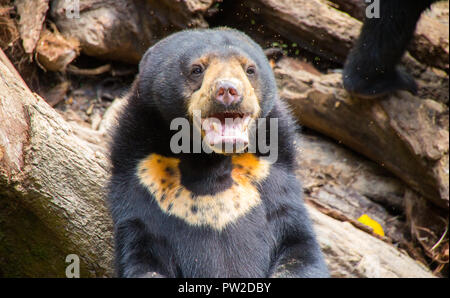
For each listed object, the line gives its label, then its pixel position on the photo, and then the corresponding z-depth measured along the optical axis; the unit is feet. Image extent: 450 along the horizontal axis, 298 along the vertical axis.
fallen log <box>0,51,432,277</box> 13.34
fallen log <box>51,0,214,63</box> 21.93
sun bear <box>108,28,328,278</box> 13.05
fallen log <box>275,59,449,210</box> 21.11
